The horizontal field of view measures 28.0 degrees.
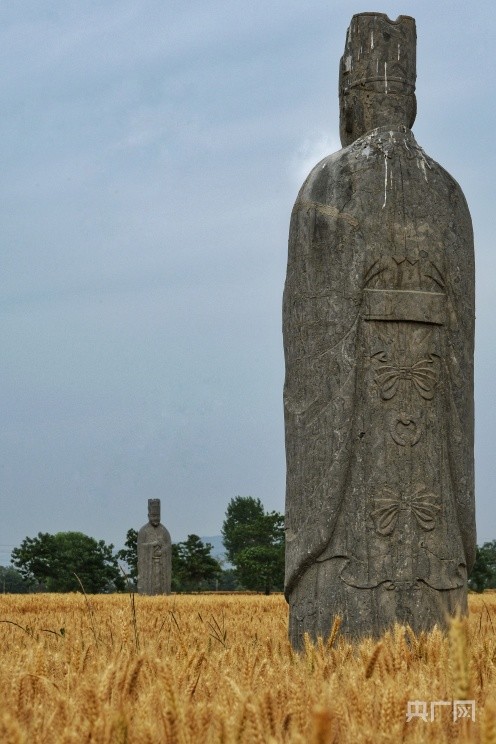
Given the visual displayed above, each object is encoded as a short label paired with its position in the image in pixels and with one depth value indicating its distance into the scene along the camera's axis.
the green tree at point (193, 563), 43.25
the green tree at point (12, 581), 65.69
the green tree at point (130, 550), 45.31
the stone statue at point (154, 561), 26.89
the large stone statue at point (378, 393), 6.37
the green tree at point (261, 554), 39.56
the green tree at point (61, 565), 45.34
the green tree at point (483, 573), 42.97
